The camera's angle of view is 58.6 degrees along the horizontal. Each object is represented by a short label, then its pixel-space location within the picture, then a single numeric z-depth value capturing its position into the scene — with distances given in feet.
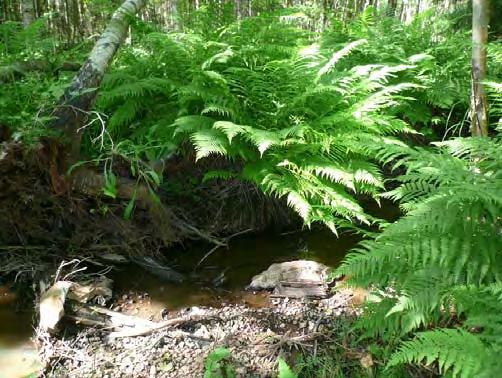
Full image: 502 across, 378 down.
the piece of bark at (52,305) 9.43
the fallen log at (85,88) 11.34
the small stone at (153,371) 8.58
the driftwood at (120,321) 9.70
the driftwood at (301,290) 11.05
